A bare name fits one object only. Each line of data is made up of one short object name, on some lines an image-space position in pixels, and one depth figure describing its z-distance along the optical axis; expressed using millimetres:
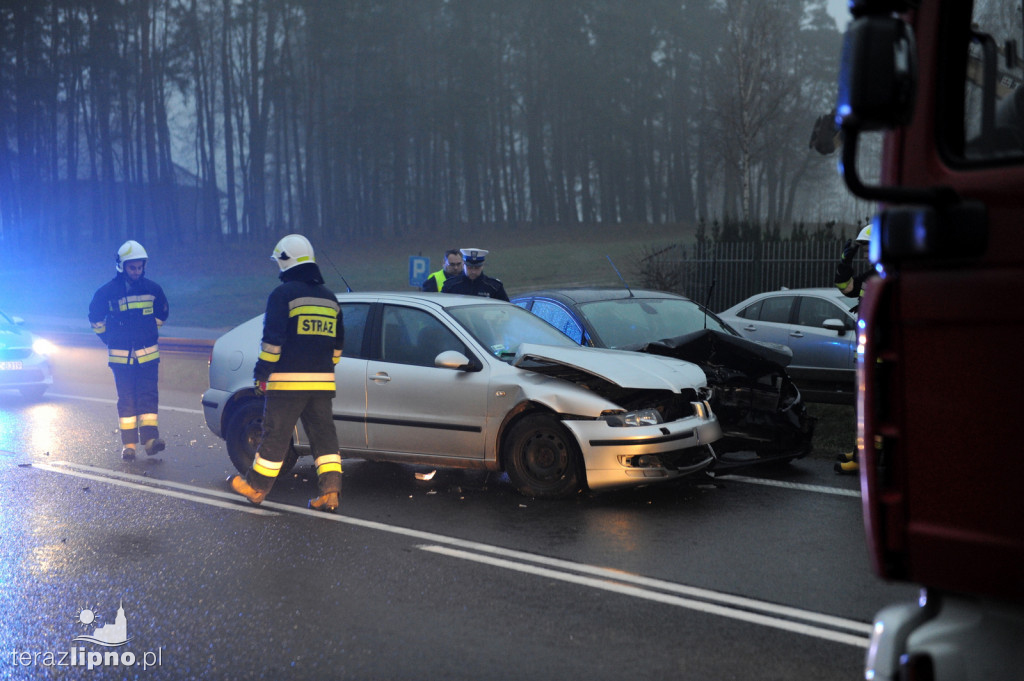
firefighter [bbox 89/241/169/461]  9414
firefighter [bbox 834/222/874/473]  8406
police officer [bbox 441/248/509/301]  11062
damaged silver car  7008
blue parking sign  20547
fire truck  2377
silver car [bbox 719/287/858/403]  11227
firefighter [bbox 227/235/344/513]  6938
